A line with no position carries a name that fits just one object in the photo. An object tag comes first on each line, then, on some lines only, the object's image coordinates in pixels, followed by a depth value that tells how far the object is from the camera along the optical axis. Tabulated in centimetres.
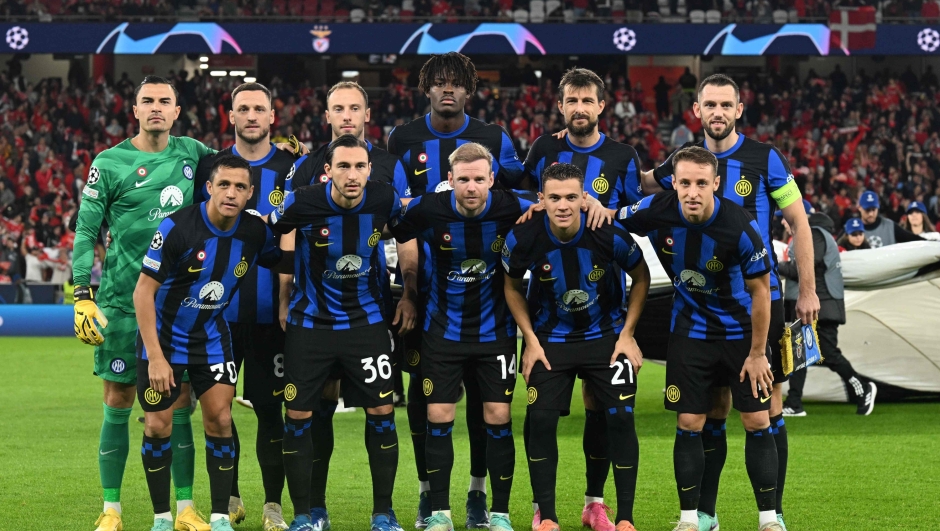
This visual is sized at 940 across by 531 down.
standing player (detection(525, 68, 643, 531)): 1091
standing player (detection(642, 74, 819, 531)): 1054
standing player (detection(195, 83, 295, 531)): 1105
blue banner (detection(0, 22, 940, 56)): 4853
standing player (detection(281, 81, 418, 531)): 1086
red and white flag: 4878
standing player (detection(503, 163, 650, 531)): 1034
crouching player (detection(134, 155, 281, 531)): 1009
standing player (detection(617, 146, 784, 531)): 1002
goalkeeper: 1084
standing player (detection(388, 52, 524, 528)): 1114
